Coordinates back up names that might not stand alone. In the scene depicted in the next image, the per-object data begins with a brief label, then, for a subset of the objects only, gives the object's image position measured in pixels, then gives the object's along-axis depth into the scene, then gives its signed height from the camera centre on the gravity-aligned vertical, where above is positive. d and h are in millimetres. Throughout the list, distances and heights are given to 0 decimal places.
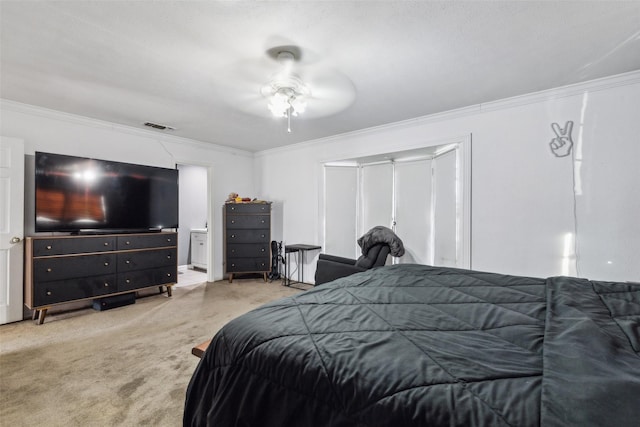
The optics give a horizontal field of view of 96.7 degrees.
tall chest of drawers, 4961 -438
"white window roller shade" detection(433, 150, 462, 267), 3576 +48
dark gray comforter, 660 -426
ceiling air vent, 3886 +1242
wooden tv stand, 3039 -624
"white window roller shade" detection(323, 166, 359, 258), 4805 +155
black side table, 4639 -757
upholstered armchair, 3239 -502
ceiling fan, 2264 +1227
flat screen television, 3208 +242
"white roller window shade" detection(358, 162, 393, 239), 4504 +317
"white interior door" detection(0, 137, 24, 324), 3033 -126
